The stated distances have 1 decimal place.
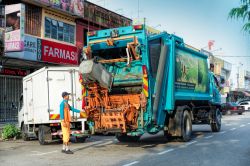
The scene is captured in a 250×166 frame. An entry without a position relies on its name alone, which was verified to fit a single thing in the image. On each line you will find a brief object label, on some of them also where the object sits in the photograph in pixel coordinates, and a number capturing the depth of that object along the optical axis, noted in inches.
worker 437.6
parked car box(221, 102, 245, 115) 1539.1
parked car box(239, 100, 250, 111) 1800.0
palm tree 221.1
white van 535.5
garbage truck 433.4
